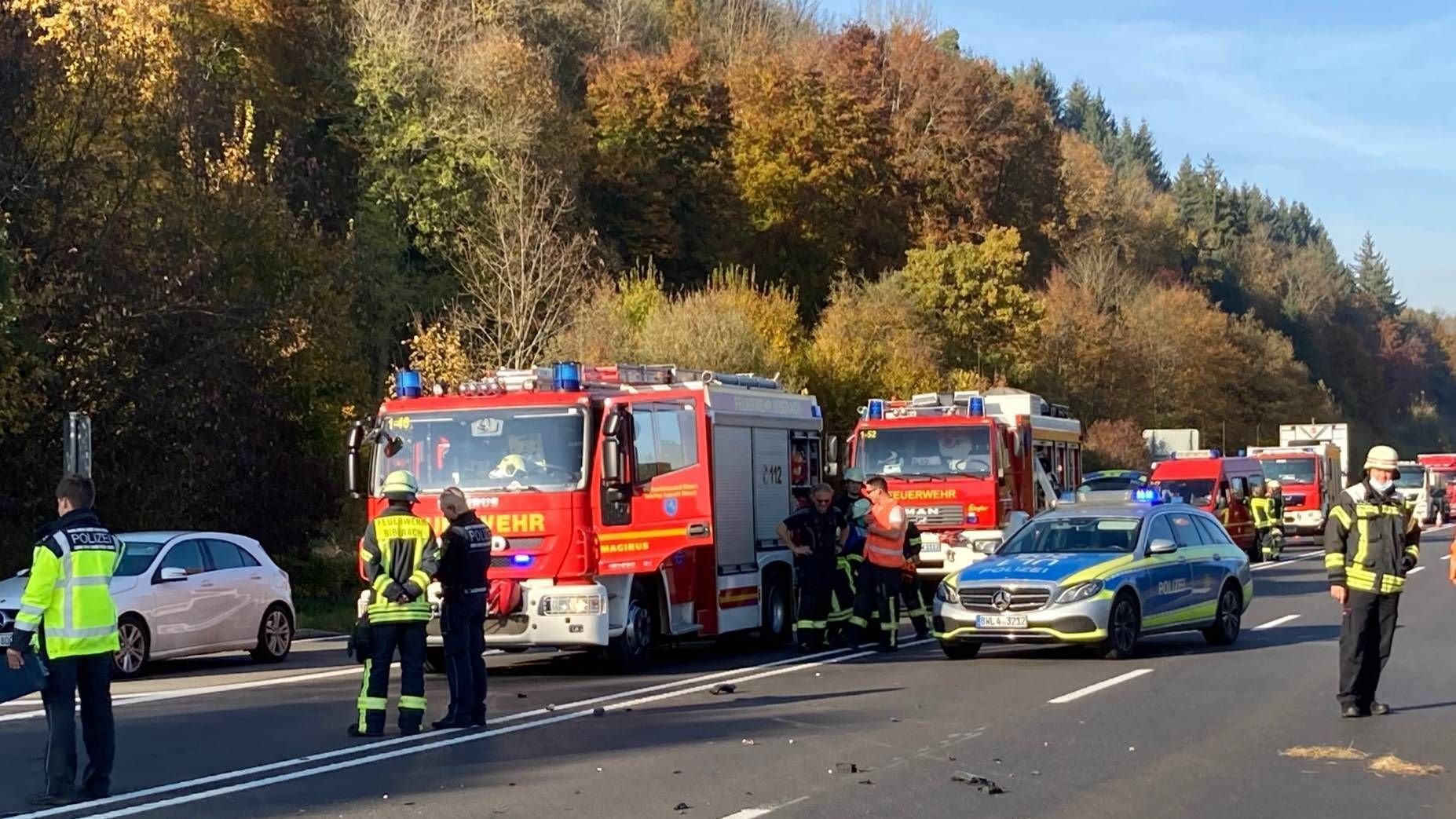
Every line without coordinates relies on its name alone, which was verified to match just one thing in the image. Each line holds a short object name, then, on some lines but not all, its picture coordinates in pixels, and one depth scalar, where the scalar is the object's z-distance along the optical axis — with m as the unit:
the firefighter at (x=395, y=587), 12.19
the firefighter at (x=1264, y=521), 38.66
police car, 16.48
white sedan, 17.44
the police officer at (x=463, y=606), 12.71
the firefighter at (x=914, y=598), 19.86
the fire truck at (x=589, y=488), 15.94
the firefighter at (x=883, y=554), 18.36
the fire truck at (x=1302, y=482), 47.22
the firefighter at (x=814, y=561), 18.73
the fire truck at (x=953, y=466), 24.58
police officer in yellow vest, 9.77
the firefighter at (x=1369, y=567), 12.45
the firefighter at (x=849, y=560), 19.22
